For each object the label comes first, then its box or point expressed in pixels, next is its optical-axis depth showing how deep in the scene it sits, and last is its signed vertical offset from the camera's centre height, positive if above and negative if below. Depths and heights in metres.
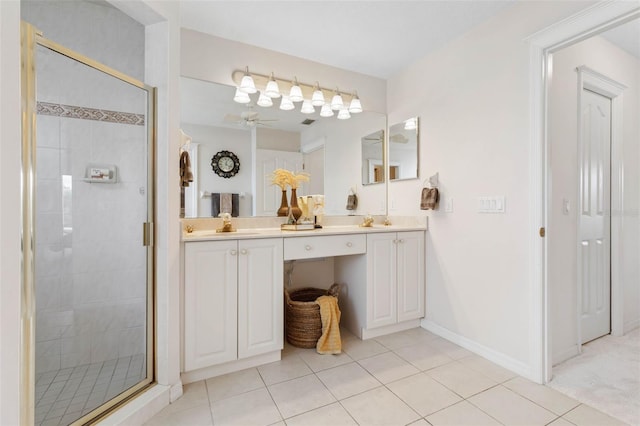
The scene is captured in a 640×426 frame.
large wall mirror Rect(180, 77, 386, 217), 2.25 +0.54
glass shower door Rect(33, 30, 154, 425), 1.65 -0.14
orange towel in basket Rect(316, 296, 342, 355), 2.16 -0.87
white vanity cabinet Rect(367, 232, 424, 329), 2.38 -0.55
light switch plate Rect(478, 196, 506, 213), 2.00 +0.05
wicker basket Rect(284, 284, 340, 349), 2.24 -0.84
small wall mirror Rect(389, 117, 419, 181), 2.71 +0.58
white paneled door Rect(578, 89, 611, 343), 2.27 -0.05
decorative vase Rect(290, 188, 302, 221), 2.42 +0.04
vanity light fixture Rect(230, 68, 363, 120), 2.37 +0.99
